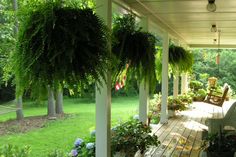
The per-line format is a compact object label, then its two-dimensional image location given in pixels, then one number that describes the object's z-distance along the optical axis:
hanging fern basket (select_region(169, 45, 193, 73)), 5.94
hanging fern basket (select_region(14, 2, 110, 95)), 1.71
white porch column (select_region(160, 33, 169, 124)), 5.57
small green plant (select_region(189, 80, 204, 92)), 11.16
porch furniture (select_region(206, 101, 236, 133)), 3.75
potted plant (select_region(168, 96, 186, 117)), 6.56
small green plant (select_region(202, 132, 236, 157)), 2.81
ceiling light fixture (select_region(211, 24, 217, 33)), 5.33
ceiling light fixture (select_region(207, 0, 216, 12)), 3.11
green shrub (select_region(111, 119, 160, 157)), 3.06
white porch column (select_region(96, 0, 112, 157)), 2.45
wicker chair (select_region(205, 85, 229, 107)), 7.42
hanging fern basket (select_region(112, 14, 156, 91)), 2.82
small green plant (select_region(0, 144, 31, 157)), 2.86
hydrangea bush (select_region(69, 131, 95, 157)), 3.08
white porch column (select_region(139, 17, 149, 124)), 4.06
